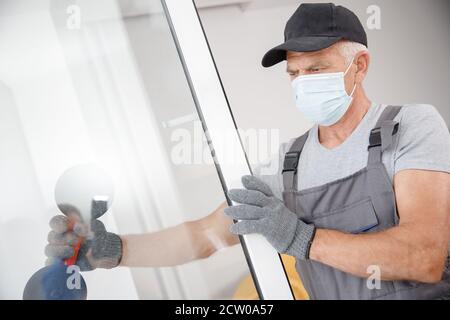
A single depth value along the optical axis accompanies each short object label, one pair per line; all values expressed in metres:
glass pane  0.99
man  0.83
